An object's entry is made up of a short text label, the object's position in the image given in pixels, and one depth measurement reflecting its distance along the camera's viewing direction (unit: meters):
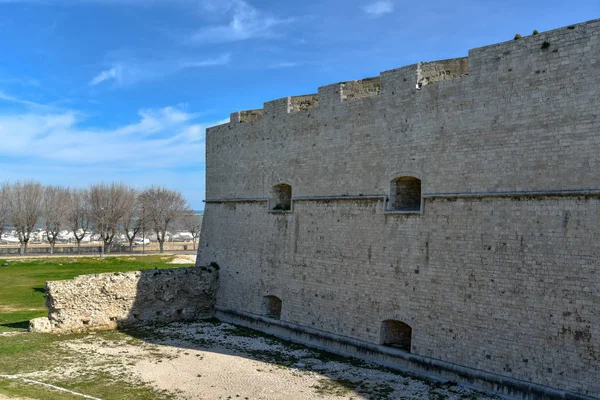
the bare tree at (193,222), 64.36
